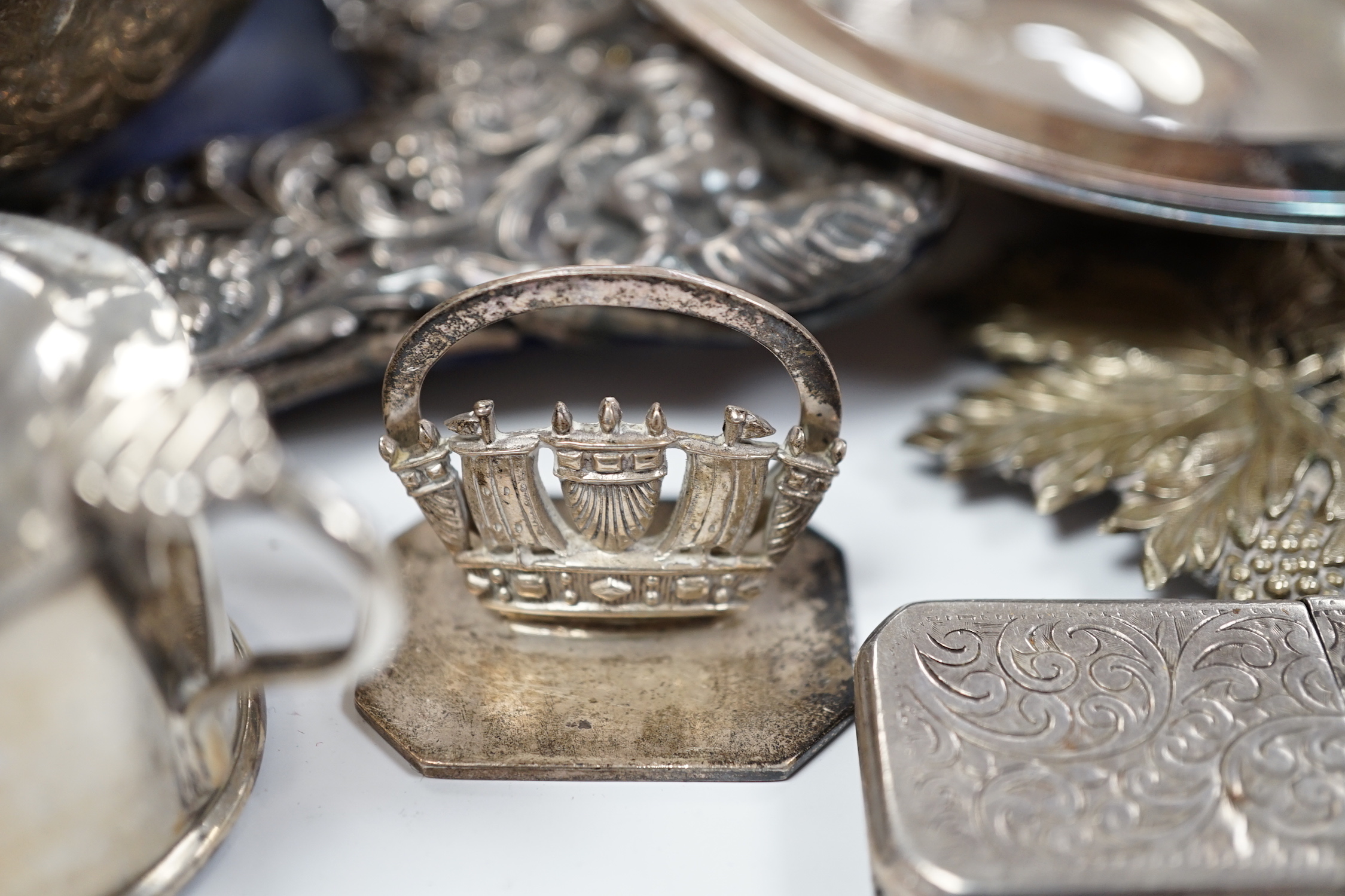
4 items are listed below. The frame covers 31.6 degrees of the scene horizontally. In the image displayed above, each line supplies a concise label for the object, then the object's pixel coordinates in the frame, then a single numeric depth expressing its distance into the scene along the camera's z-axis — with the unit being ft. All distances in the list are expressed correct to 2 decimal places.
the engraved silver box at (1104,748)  0.54
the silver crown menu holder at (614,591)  0.59
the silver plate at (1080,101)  0.68
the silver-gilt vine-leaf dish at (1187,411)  0.64
